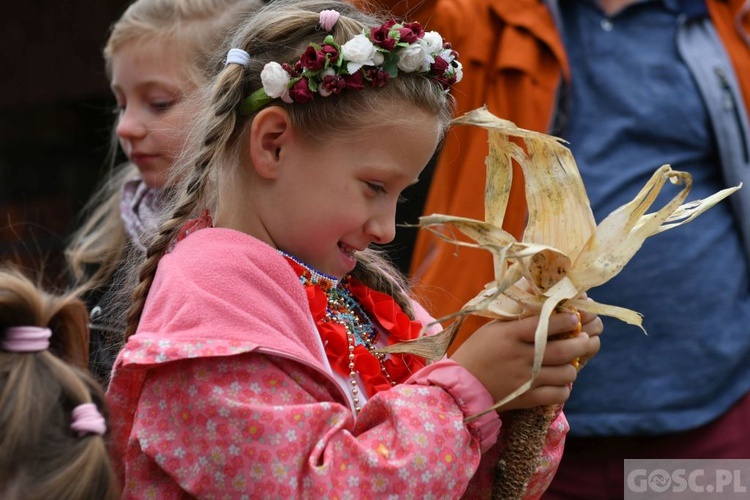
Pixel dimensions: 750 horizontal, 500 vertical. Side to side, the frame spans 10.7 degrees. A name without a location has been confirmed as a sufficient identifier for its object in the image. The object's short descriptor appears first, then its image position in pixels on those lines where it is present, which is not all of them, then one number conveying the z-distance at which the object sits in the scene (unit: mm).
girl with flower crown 3245
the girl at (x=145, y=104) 3690
